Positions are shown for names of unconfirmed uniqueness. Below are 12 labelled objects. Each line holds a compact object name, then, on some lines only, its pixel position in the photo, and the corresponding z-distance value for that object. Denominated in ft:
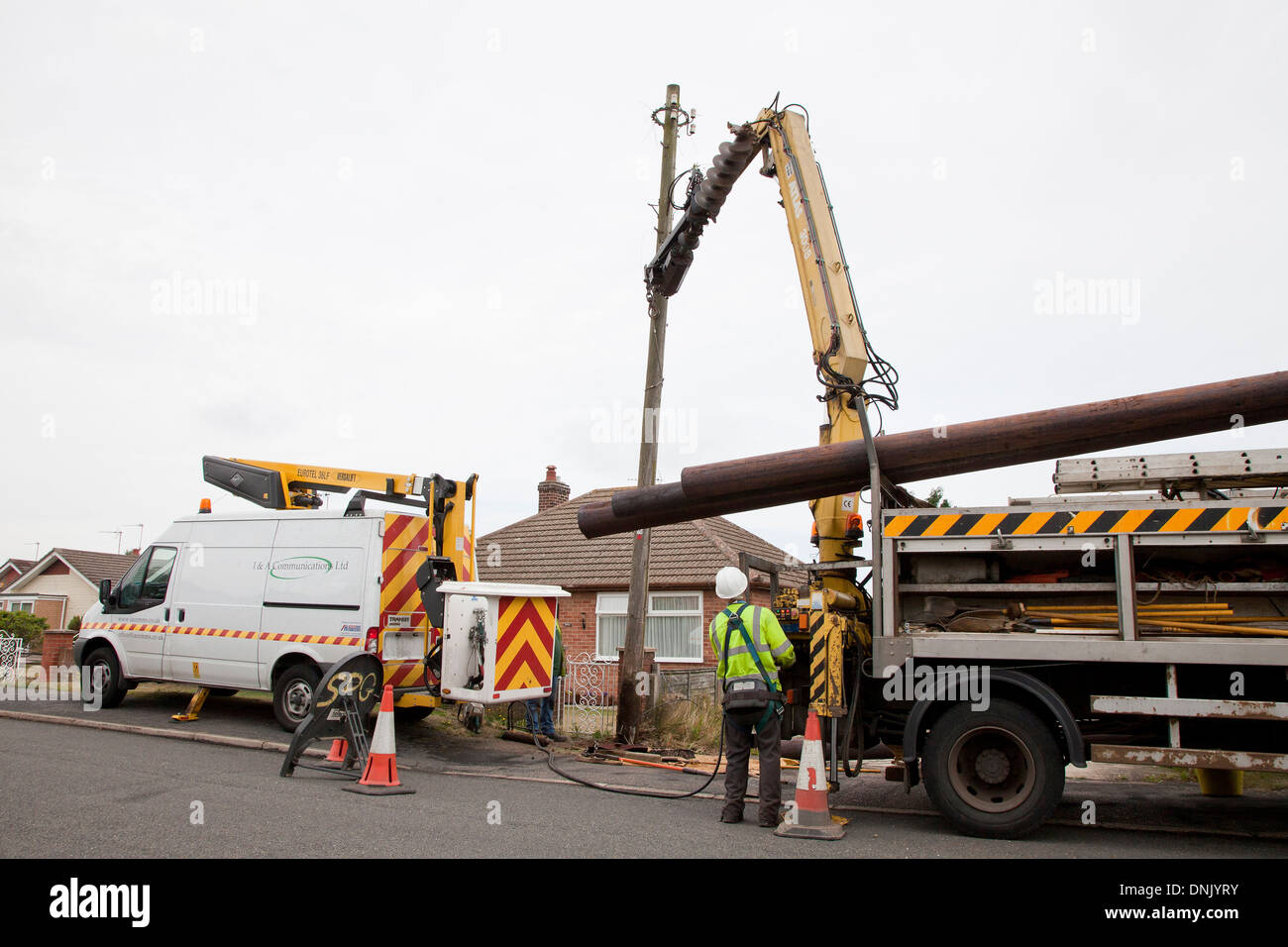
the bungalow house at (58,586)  134.10
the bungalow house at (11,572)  150.00
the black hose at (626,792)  25.85
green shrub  99.04
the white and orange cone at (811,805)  20.26
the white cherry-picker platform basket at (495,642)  31.42
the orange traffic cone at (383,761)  24.49
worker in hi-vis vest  22.18
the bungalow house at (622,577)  61.36
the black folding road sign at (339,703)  26.14
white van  33.45
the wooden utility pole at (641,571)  36.42
